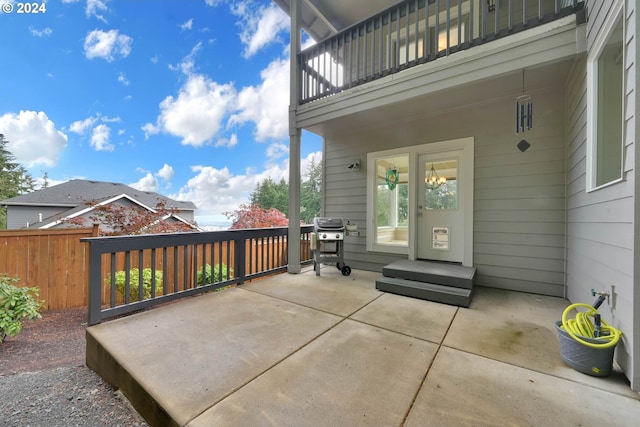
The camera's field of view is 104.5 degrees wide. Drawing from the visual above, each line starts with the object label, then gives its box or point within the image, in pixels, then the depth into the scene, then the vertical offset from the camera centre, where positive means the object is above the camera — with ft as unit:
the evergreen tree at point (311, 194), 63.31 +5.61
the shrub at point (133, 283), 12.21 -3.53
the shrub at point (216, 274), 11.38 -3.51
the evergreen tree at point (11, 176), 52.41 +8.18
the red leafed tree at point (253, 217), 25.14 -0.31
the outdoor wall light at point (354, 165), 15.52 +3.17
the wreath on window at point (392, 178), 14.67 +2.26
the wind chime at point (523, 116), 8.80 +3.85
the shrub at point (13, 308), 8.36 -3.40
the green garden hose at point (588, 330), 5.01 -2.45
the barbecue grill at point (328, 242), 13.46 -1.50
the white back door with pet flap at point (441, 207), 12.57 +0.52
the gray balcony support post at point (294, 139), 13.48 +4.23
